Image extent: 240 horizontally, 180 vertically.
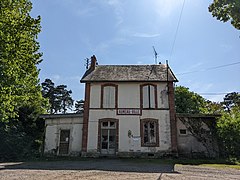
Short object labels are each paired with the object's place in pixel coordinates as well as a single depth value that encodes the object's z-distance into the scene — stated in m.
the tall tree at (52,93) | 39.61
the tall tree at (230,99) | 38.66
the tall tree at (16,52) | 8.35
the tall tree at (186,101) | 25.13
